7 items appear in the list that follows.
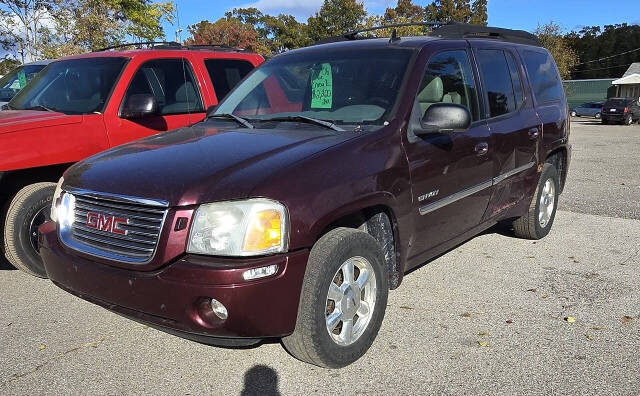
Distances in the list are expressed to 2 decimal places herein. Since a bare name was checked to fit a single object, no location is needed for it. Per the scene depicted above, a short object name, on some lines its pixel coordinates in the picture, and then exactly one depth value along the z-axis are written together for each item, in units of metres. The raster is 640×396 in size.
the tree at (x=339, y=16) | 44.19
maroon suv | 2.66
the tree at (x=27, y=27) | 18.72
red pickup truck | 4.48
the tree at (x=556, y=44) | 45.62
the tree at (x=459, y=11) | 59.69
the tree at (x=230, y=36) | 47.25
